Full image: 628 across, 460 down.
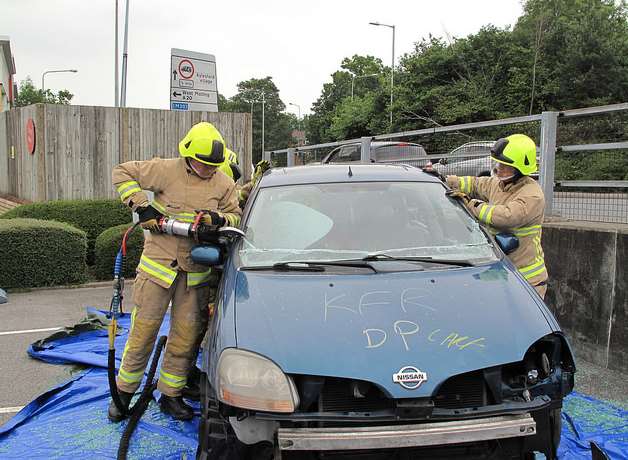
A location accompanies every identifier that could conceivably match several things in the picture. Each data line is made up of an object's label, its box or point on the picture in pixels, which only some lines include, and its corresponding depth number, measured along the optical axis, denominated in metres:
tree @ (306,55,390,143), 39.84
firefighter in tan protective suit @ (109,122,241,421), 3.97
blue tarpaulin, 3.70
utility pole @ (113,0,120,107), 23.85
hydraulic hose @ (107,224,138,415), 3.86
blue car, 2.39
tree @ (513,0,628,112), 28.06
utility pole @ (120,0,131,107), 17.92
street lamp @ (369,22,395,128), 35.25
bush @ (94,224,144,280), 9.52
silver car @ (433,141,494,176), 7.85
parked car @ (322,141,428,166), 9.51
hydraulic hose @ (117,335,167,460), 3.65
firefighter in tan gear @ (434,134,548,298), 4.33
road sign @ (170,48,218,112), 11.09
